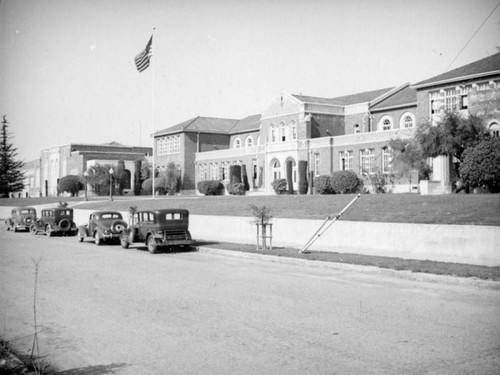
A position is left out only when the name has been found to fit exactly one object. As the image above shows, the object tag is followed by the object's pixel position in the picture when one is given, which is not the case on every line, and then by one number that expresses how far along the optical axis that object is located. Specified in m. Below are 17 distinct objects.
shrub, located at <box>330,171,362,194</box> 43.44
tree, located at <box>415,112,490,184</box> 29.81
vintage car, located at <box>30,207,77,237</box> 29.77
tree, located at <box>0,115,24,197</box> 61.19
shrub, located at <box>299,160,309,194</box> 52.59
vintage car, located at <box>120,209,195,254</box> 20.44
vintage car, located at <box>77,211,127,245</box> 23.98
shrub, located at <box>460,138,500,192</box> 26.47
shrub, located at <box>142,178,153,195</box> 76.00
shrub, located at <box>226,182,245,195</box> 61.06
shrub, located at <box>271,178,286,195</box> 53.08
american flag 39.25
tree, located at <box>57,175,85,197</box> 80.81
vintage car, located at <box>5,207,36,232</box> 34.34
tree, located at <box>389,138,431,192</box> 35.03
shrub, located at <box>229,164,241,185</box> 64.24
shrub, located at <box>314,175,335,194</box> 45.12
